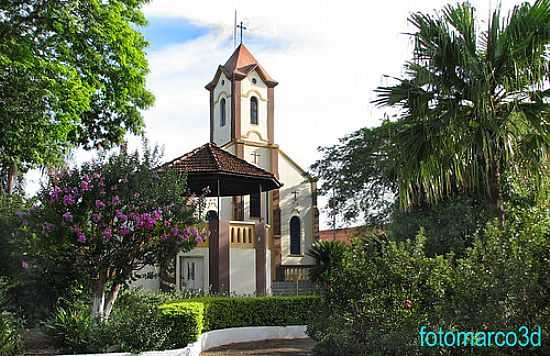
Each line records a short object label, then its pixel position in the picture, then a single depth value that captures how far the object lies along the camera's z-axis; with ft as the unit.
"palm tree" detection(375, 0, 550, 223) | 39.91
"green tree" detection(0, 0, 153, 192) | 58.18
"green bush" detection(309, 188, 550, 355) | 27.71
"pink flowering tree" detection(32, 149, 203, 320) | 39.09
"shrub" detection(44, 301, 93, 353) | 37.96
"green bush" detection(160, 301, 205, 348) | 39.79
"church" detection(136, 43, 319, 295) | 119.96
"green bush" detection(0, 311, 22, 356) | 34.40
